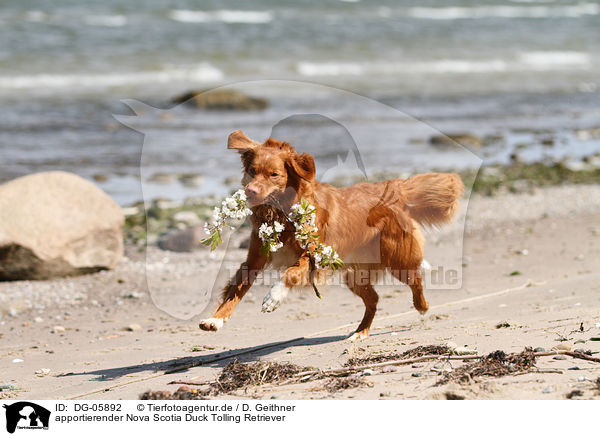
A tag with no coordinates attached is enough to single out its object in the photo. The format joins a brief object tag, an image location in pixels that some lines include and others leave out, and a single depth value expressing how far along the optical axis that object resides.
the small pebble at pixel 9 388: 11.39
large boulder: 17.69
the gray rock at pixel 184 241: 19.73
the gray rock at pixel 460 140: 31.74
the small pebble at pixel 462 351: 10.97
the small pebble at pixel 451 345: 11.25
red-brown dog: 11.32
